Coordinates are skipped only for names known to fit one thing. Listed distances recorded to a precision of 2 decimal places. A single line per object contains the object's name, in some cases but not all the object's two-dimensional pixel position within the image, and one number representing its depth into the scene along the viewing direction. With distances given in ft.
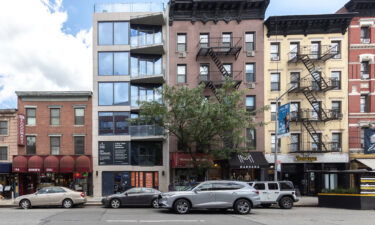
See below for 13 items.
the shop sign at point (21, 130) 83.35
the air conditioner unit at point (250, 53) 89.45
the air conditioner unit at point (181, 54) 89.51
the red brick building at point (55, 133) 85.92
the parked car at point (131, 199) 59.00
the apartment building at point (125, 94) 87.15
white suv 58.85
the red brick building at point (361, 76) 87.04
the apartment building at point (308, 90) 86.63
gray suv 48.14
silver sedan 58.49
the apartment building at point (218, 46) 88.48
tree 66.28
